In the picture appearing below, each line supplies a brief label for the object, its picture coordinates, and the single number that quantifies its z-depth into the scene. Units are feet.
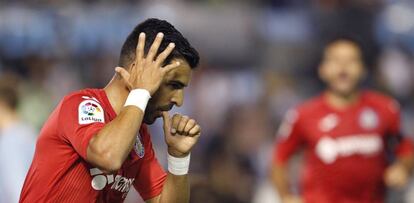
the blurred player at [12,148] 59.72
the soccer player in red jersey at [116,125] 34.30
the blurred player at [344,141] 60.49
